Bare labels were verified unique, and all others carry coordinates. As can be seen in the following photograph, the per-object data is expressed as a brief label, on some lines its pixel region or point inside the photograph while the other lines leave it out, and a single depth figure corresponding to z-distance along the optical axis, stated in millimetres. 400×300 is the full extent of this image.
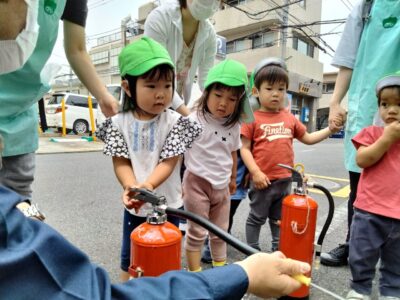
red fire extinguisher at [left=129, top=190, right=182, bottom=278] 878
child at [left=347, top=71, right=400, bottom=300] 1392
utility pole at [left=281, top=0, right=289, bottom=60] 13055
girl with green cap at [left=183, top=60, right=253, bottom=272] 1615
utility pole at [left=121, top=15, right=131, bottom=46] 17738
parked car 10617
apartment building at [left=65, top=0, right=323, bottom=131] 14969
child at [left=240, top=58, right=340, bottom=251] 1921
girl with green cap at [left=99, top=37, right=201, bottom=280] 1177
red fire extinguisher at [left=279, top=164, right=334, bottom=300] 1526
